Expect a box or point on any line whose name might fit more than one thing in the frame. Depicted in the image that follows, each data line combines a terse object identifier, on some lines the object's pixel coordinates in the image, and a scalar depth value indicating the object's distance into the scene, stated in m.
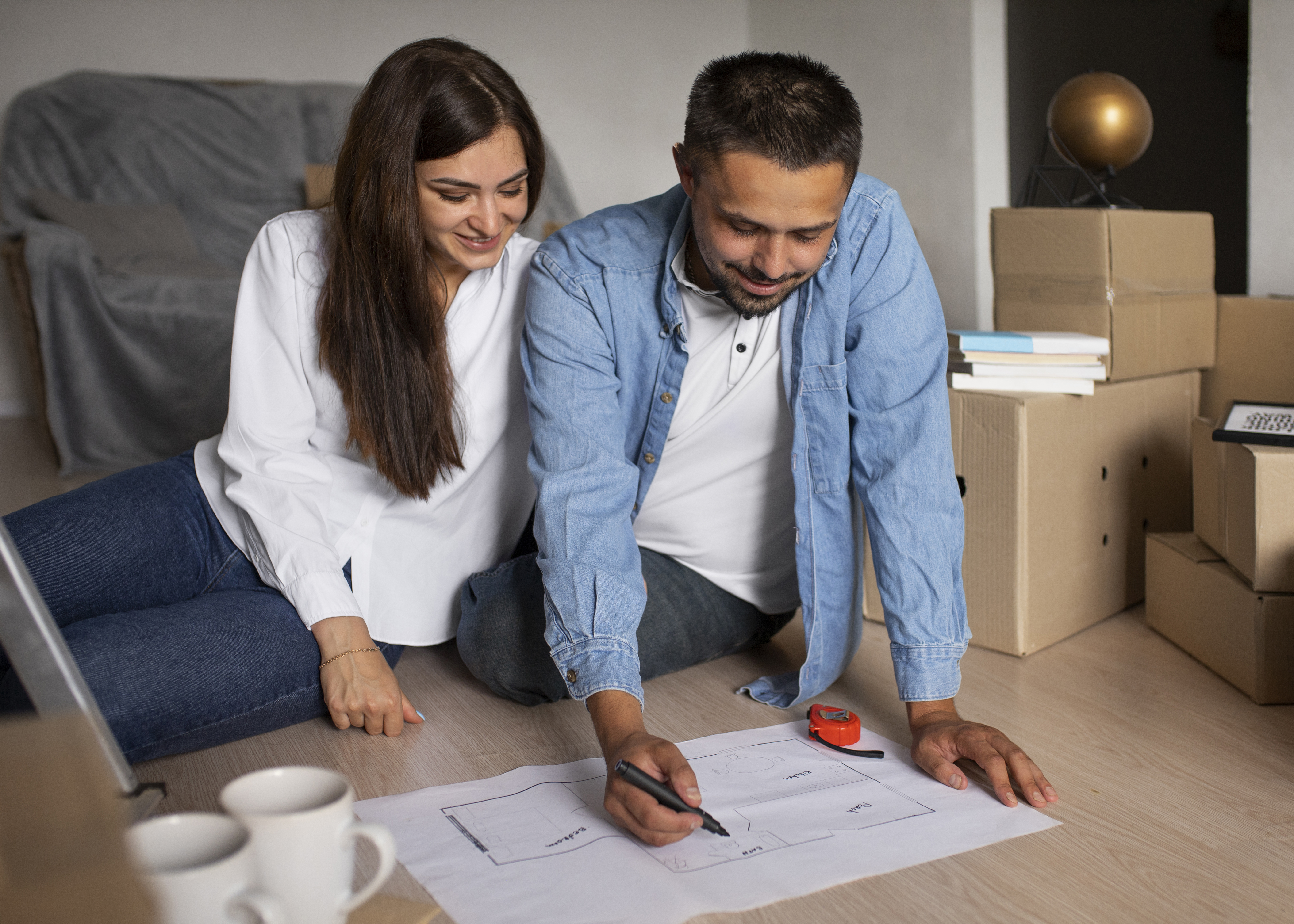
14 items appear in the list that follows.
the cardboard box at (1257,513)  1.37
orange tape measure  1.21
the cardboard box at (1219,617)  1.38
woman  1.25
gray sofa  3.16
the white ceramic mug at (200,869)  0.49
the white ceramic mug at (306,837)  0.55
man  1.06
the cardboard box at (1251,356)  1.85
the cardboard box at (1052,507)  1.59
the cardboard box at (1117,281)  1.76
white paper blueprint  0.90
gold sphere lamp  2.11
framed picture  1.42
